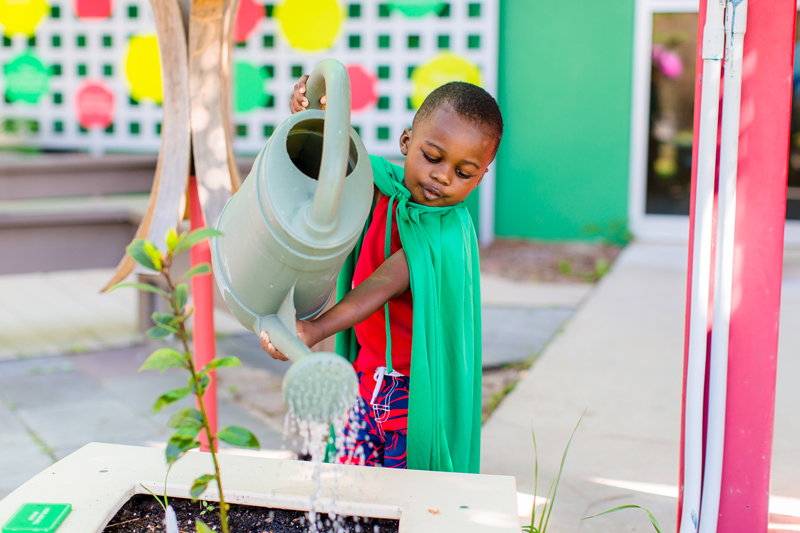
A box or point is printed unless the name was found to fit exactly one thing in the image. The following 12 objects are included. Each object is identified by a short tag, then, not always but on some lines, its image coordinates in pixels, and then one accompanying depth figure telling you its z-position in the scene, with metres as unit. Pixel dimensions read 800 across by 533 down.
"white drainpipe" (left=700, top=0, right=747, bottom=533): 1.27
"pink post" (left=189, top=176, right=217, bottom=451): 1.79
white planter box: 1.08
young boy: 1.22
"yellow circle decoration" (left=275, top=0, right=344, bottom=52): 5.77
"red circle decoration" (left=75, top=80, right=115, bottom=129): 5.64
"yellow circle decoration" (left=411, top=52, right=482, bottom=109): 5.75
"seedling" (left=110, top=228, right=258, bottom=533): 0.93
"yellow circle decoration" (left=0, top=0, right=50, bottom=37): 5.42
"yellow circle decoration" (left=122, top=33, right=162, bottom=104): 5.35
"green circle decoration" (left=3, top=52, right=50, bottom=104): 5.55
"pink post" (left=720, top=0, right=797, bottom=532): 1.27
